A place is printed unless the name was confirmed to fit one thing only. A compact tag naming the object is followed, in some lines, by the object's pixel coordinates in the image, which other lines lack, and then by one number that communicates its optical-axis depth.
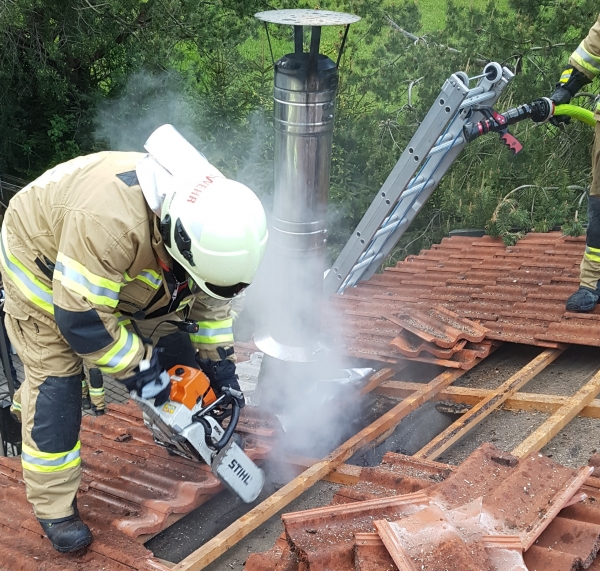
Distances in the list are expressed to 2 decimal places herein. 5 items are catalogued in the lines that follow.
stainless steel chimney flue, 3.75
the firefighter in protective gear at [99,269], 2.65
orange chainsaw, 3.01
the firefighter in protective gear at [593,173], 4.40
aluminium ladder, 4.82
